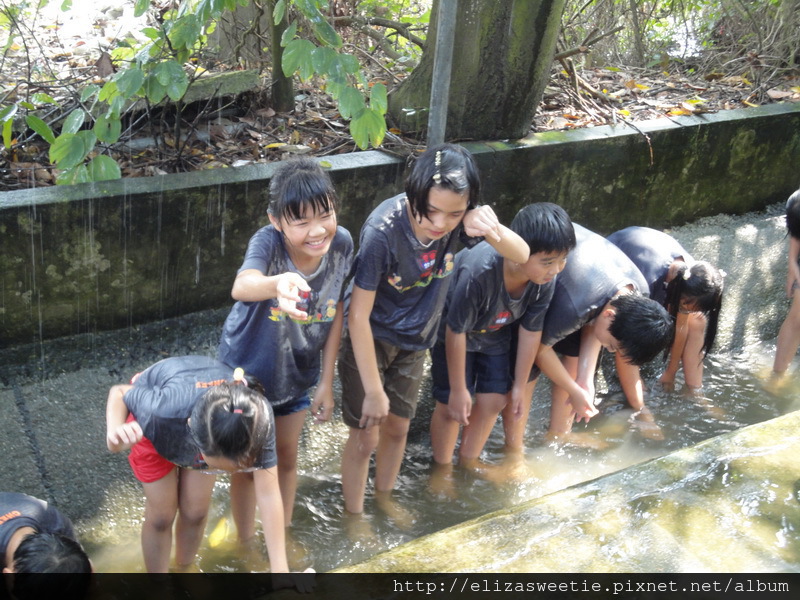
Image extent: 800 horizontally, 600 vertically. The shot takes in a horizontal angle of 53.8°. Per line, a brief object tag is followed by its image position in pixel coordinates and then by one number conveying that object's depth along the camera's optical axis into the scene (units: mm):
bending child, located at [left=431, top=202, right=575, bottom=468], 2939
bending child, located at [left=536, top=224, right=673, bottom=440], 3100
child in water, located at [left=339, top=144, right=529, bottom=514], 2607
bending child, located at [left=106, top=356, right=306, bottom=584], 2213
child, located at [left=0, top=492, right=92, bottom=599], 2043
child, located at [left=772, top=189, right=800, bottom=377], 4070
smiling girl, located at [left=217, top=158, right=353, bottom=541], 2467
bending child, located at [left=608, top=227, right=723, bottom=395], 3521
